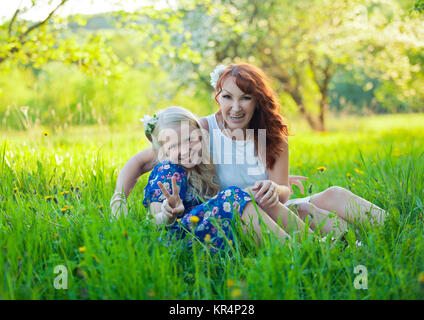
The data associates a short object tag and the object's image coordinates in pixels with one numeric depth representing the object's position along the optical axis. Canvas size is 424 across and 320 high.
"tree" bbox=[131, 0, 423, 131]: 8.20
